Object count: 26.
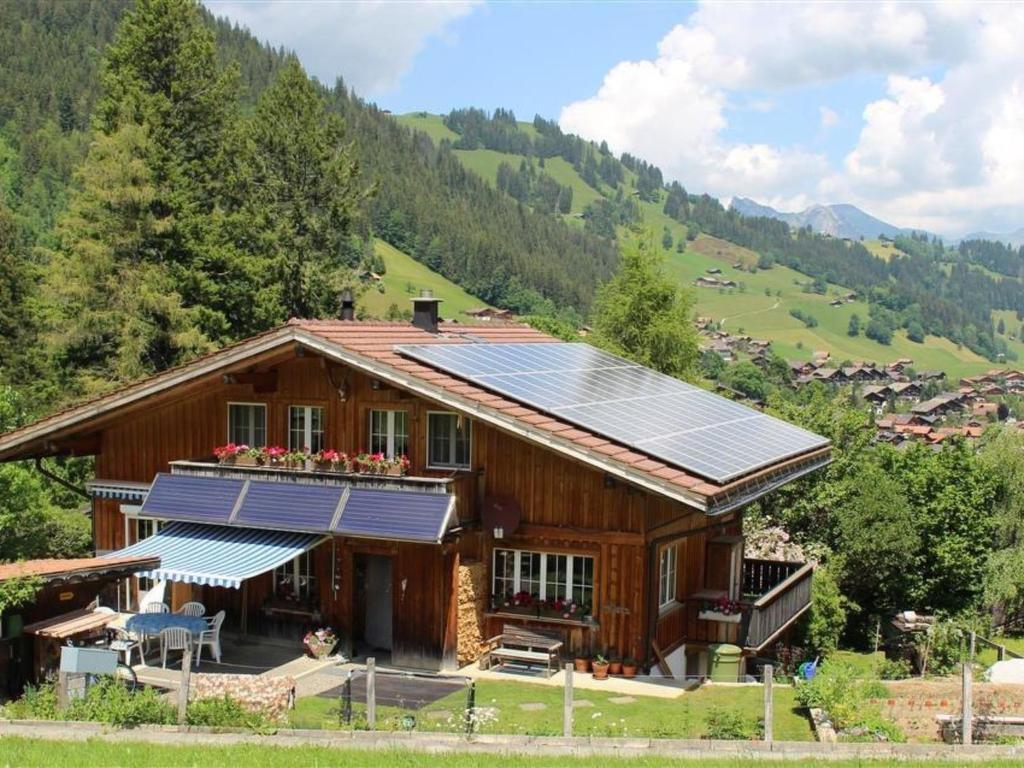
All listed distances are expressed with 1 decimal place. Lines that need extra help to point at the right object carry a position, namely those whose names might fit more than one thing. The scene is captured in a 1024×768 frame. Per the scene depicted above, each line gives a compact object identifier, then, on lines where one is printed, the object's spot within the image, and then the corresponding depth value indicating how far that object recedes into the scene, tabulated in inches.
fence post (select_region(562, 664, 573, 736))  564.7
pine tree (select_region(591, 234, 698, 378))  2103.8
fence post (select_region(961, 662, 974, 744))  555.8
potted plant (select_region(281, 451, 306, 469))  874.1
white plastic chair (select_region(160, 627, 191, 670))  791.7
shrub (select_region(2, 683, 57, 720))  601.6
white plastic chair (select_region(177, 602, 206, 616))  868.6
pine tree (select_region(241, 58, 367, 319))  2034.9
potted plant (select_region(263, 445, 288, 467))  879.7
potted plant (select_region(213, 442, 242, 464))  893.2
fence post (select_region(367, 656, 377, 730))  583.2
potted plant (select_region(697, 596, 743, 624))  858.1
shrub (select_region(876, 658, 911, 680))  855.7
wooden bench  799.7
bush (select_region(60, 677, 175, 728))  587.8
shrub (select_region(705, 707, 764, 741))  575.8
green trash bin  844.0
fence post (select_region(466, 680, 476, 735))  580.4
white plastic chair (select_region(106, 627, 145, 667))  772.6
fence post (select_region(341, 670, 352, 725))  593.6
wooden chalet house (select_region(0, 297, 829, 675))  796.0
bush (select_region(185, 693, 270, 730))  587.2
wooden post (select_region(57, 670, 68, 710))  604.4
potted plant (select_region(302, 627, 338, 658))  840.3
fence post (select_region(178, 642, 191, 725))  583.2
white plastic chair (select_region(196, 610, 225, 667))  800.3
